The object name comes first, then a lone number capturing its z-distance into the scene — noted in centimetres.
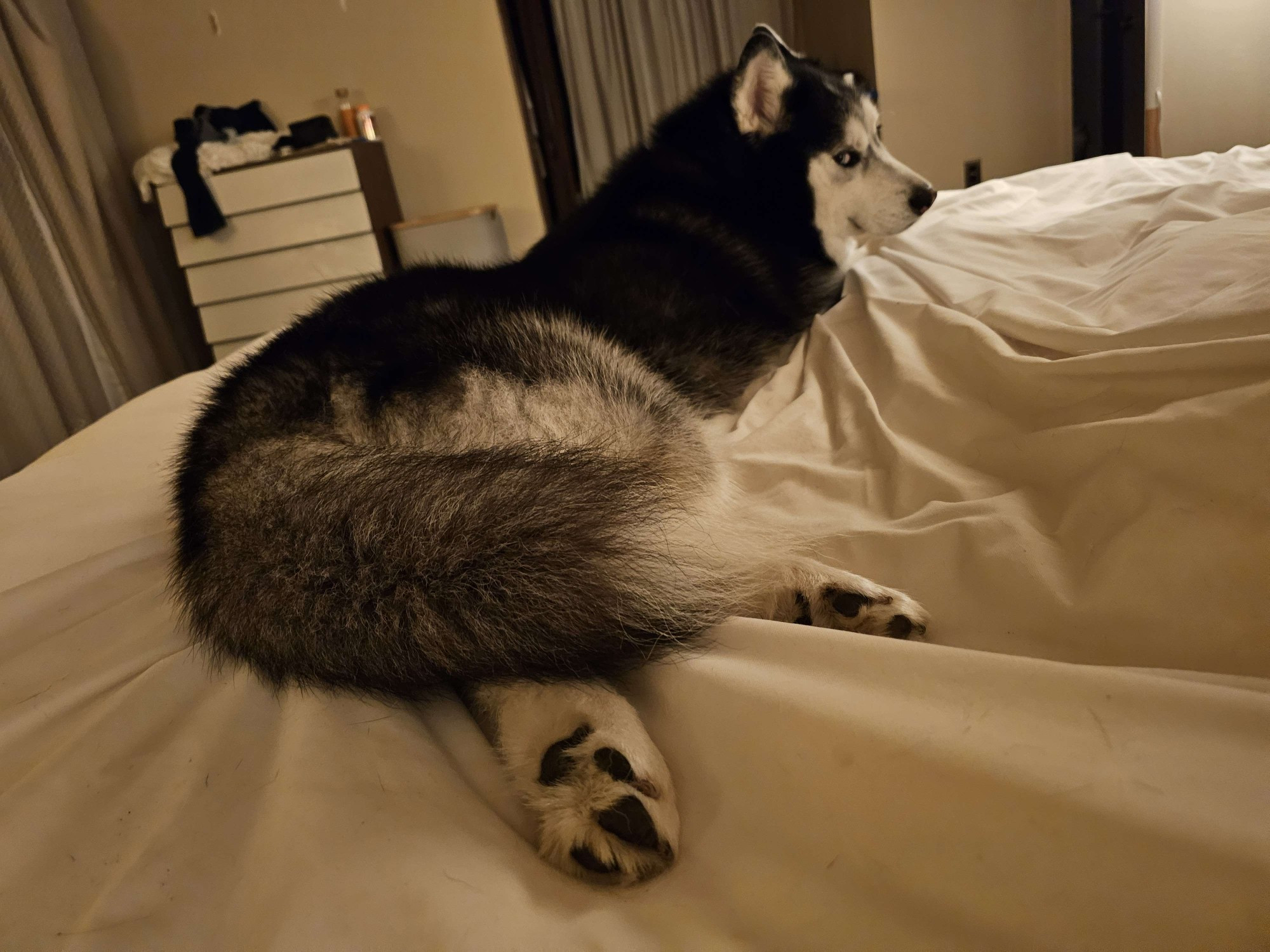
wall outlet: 385
